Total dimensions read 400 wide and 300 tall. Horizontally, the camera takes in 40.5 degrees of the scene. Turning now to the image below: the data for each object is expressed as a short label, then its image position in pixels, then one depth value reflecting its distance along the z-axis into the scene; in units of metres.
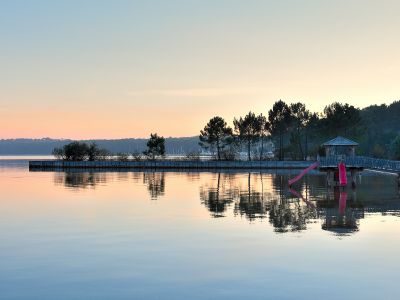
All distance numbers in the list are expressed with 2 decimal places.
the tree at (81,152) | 136.75
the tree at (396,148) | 121.20
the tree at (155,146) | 139.88
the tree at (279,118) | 148.62
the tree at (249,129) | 152.38
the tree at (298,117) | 150.25
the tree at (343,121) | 135.12
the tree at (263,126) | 155.12
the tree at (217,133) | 146.38
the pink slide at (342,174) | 58.46
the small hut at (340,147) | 64.06
